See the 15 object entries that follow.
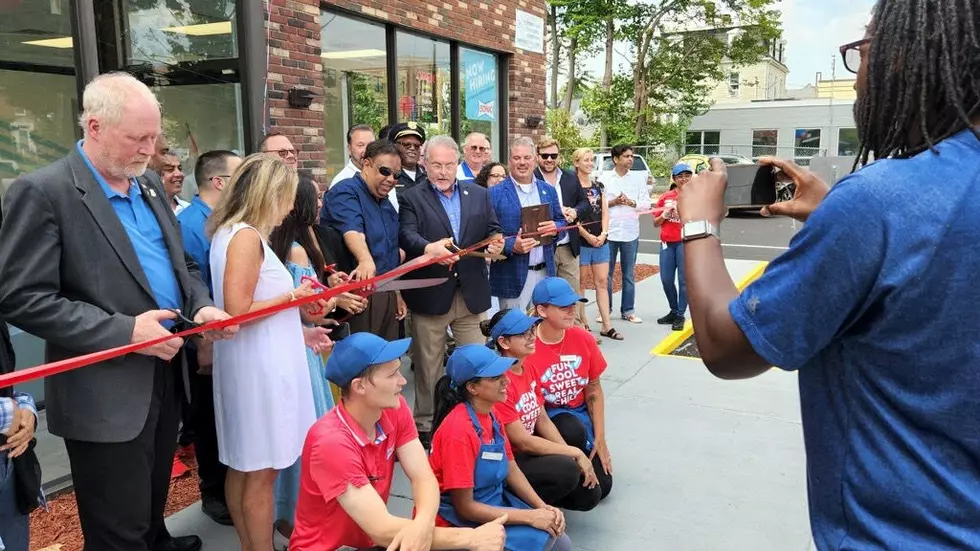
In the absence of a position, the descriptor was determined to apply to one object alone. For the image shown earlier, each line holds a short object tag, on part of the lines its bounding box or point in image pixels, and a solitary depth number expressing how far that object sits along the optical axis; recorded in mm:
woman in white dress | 2982
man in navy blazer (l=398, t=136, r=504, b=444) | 4914
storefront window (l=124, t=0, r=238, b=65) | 5652
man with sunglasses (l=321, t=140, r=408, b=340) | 4574
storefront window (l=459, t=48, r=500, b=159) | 9719
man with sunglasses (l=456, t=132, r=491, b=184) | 6789
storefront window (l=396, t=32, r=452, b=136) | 8688
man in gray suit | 2371
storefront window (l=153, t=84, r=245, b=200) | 5961
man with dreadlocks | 1020
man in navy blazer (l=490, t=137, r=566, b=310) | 5758
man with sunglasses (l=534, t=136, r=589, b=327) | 6711
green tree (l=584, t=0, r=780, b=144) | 27016
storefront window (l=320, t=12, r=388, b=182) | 7532
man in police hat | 6004
